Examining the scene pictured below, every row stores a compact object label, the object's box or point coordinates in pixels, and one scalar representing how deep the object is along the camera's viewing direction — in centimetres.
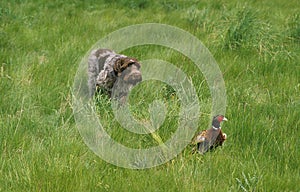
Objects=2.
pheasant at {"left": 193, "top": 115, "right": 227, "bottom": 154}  637
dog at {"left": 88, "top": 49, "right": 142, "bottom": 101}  841
